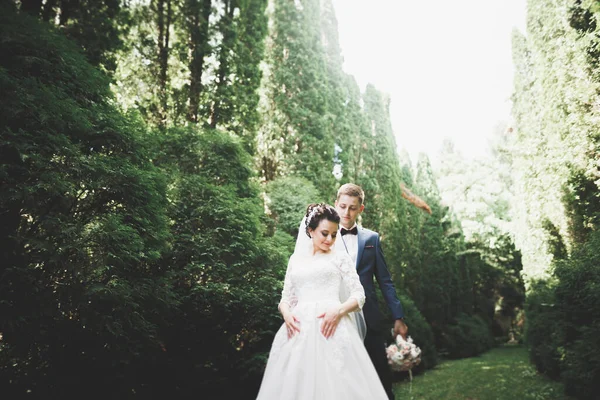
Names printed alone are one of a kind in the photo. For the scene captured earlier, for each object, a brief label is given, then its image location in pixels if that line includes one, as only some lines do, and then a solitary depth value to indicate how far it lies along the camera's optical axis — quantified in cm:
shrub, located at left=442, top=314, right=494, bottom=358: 1886
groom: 333
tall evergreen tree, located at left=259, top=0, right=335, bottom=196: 1159
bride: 250
